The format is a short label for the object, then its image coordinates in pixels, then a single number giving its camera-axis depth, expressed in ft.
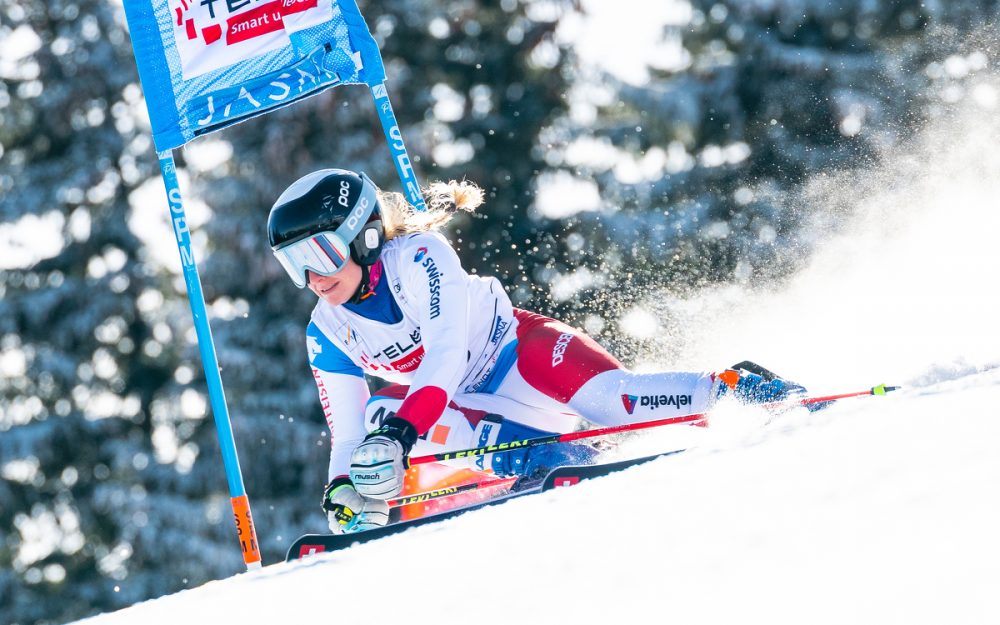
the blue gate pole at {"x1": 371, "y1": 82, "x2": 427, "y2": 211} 42.70
